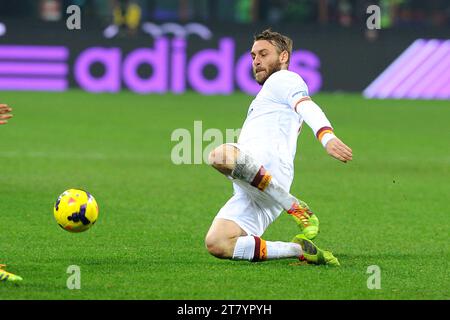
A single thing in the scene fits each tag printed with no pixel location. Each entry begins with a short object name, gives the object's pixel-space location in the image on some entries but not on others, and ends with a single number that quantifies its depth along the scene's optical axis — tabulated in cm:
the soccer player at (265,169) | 1537
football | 1587
